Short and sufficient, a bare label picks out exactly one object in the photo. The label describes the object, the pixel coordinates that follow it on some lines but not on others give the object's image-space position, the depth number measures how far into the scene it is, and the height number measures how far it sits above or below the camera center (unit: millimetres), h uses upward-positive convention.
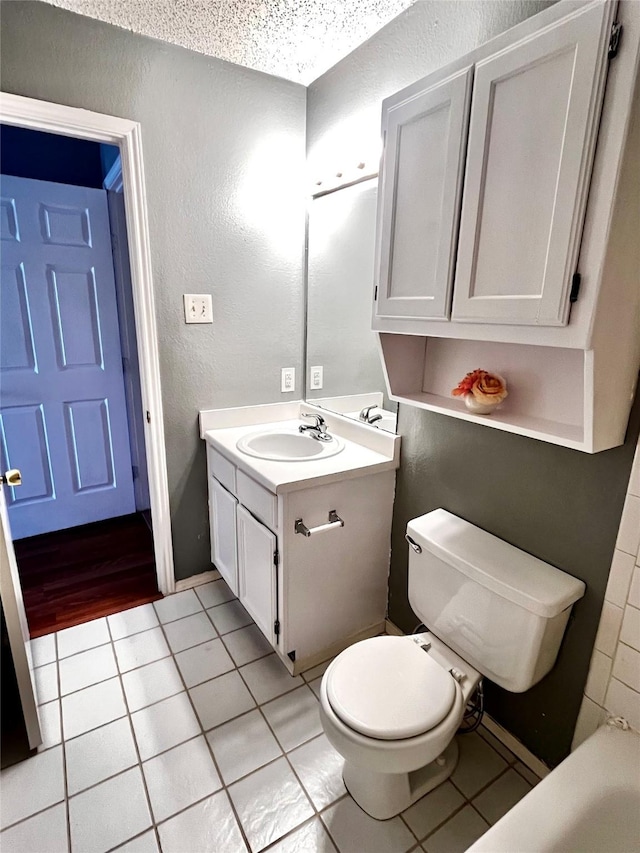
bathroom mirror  1804 +42
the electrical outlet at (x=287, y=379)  2236 -311
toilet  1107 -955
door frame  1527 +245
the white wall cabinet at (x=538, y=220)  831 +217
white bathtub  879 -986
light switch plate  1918 +24
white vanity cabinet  1554 -884
